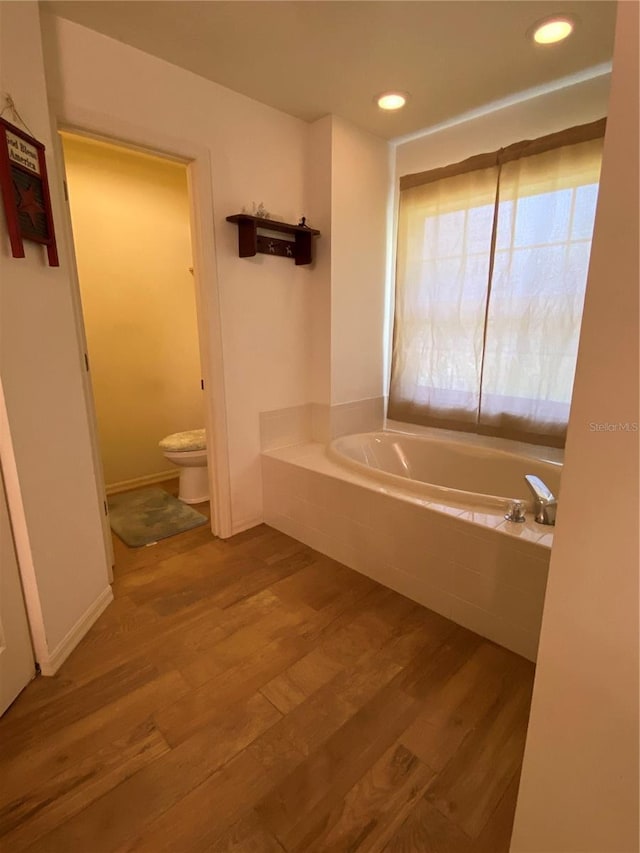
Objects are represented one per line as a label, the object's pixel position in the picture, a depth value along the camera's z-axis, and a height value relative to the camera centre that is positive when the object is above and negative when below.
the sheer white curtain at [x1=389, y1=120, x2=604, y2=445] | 2.06 +0.24
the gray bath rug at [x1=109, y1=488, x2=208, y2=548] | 2.55 -1.20
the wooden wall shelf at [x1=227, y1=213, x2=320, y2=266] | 2.22 +0.50
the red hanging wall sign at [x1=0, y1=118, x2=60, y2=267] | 1.29 +0.44
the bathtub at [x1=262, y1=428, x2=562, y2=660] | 1.59 -0.85
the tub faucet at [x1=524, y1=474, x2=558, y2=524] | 1.60 -0.64
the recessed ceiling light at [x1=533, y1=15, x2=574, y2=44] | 1.61 +1.15
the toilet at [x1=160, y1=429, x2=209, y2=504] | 2.83 -0.86
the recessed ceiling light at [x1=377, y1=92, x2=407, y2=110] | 2.13 +1.16
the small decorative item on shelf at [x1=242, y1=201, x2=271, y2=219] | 2.31 +0.64
